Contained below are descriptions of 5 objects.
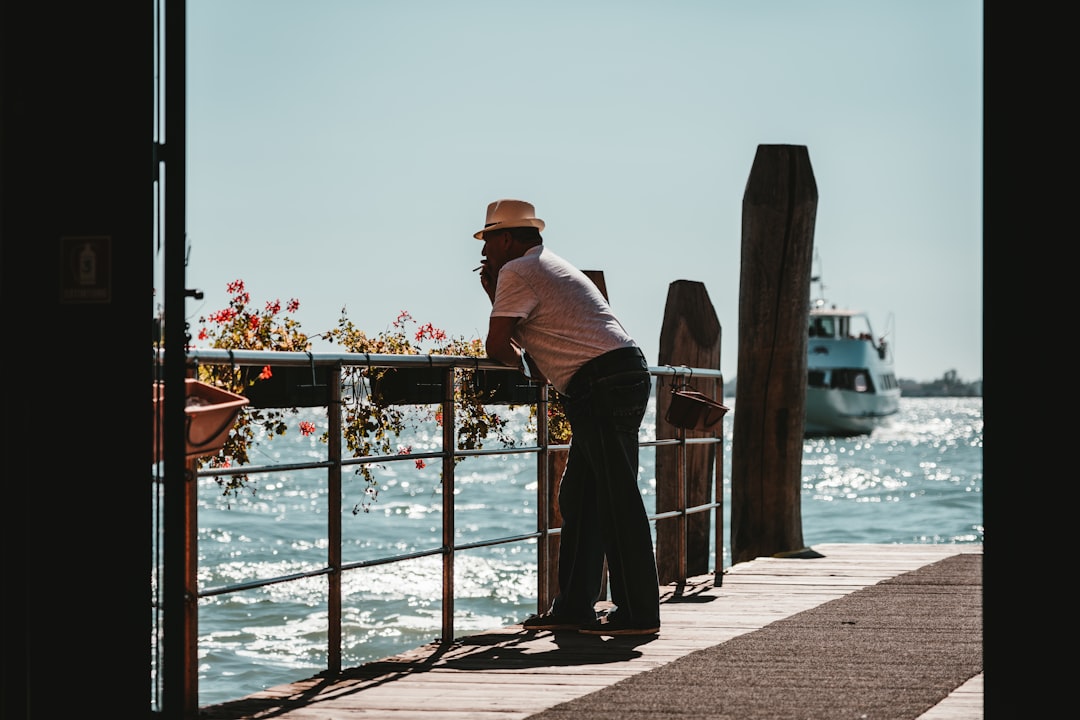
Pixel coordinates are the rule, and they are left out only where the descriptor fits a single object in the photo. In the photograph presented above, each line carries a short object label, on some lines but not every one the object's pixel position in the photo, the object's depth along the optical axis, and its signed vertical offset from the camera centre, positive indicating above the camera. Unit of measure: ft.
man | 30.96 +0.00
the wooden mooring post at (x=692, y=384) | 48.16 -0.17
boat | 363.97 +0.59
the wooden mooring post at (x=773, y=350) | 48.52 +0.50
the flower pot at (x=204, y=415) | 20.15 -0.28
